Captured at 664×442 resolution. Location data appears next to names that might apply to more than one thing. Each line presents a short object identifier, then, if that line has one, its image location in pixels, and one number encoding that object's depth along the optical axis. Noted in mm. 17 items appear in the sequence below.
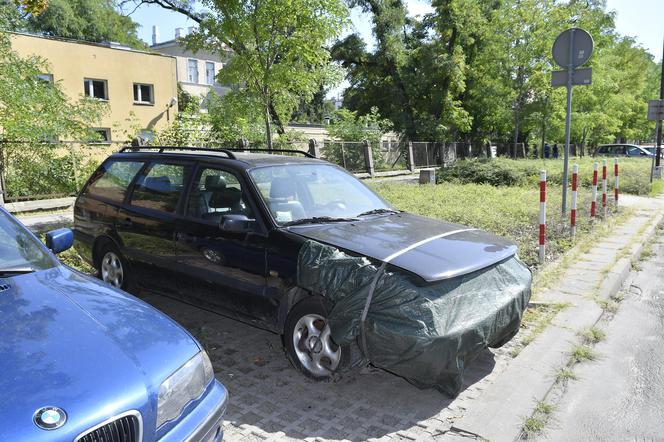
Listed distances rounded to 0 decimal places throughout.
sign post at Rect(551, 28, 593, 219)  8258
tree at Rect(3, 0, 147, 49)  39562
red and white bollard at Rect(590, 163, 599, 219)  9320
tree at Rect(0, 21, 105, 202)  12453
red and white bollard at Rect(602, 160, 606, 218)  10191
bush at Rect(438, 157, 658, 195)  16000
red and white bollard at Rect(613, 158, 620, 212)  11373
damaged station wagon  3424
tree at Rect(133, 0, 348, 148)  11344
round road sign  8231
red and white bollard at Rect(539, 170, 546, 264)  6699
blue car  1916
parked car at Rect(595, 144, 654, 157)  36312
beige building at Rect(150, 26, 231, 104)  51000
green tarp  3307
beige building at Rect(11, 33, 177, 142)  26609
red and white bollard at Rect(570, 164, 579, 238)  8055
